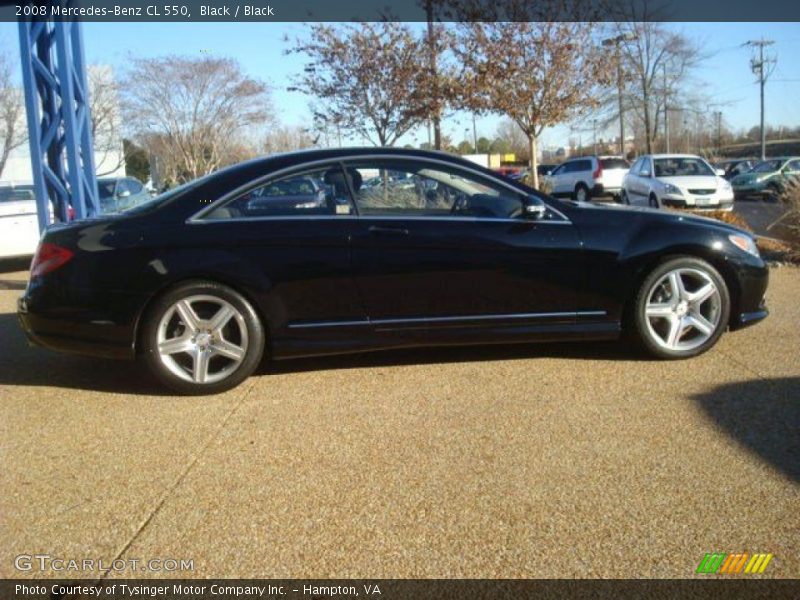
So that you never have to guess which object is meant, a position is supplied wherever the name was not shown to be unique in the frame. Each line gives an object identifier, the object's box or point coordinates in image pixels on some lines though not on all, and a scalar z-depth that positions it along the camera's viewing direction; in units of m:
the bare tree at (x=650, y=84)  32.09
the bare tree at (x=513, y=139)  67.12
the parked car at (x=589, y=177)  23.30
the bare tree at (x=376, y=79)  16.02
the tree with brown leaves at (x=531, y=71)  14.23
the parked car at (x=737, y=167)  32.78
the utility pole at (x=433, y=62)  15.29
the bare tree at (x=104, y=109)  25.59
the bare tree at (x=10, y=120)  23.95
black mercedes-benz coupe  4.34
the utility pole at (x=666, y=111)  35.38
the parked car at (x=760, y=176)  26.06
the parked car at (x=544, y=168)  33.08
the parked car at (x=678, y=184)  15.64
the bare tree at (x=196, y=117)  25.16
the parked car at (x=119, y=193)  14.17
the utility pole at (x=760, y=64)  51.47
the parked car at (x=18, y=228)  11.29
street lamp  15.79
